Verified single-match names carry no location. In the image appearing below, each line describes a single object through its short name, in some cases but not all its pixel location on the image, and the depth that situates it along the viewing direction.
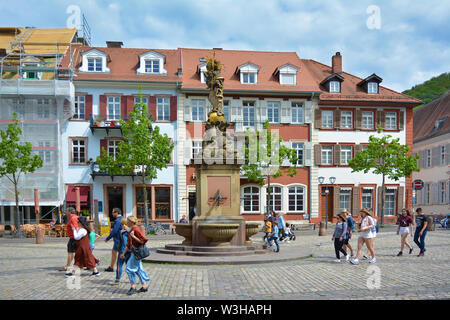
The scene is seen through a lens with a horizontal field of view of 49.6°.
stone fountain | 14.58
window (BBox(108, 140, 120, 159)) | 33.78
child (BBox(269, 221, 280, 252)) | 15.56
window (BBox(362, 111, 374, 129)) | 36.78
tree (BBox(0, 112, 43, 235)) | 27.41
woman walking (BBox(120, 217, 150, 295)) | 8.75
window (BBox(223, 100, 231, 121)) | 34.97
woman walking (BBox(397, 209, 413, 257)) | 14.99
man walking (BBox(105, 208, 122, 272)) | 10.87
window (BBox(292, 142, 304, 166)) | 35.97
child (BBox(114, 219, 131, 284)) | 9.94
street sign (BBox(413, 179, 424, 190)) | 27.03
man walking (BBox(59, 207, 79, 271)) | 11.04
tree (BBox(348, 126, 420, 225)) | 31.88
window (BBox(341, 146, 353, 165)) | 36.38
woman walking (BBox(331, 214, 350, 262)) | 13.24
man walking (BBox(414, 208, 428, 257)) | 14.47
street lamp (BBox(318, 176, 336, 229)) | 31.52
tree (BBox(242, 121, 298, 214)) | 32.22
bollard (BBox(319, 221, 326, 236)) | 25.51
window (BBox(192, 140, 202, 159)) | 34.94
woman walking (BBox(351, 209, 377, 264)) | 12.63
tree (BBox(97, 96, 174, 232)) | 29.62
